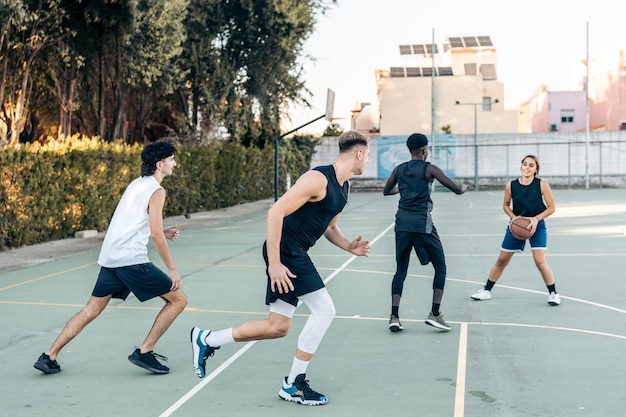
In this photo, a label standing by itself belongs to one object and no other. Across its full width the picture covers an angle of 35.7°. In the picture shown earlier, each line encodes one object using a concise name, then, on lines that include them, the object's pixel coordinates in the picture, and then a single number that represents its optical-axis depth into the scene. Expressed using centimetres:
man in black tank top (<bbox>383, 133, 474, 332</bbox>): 945
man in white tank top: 736
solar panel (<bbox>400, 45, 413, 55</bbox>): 9112
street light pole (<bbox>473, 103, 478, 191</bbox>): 5819
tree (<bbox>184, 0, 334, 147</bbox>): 3716
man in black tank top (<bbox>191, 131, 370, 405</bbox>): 646
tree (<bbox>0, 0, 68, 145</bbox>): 2453
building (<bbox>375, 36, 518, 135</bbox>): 8131
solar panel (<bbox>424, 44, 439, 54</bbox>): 9300
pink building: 8950
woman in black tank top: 1109
